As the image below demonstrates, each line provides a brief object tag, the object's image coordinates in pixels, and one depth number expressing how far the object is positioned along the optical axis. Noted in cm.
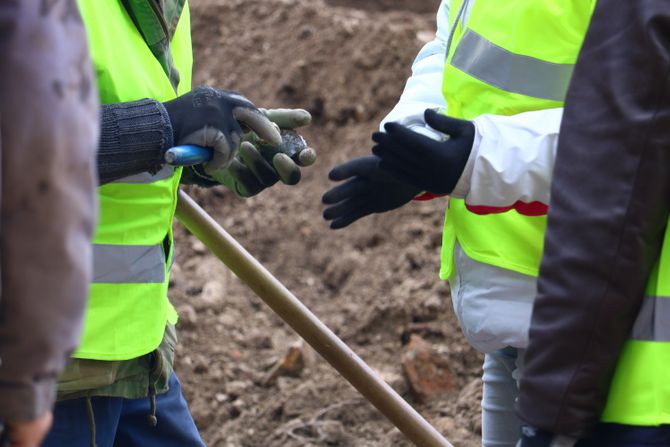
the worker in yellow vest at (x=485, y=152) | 444
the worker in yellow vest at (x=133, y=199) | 466
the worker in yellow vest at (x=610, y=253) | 369
